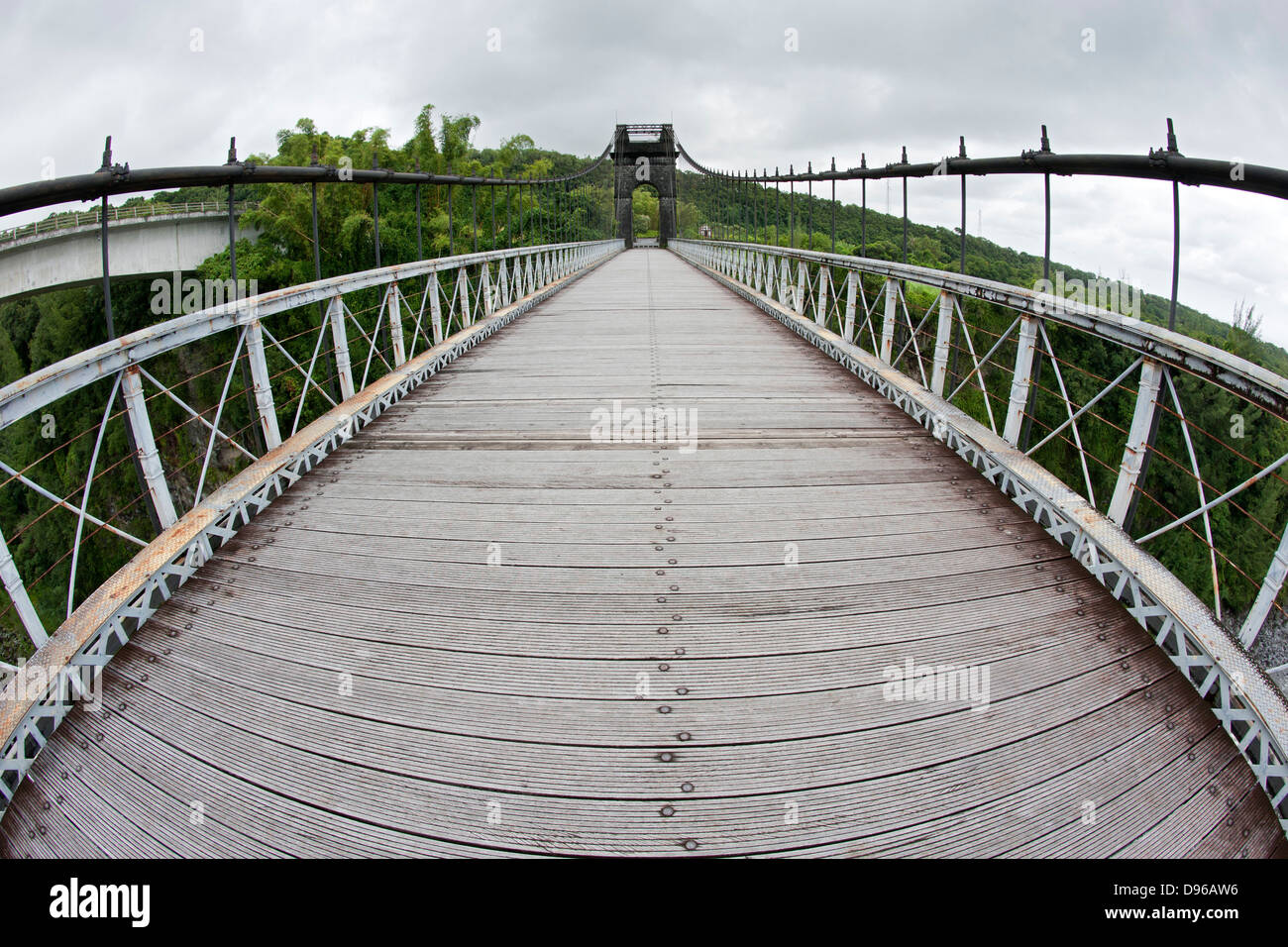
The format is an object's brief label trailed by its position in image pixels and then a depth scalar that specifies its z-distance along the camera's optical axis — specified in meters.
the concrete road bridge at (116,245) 16.50
